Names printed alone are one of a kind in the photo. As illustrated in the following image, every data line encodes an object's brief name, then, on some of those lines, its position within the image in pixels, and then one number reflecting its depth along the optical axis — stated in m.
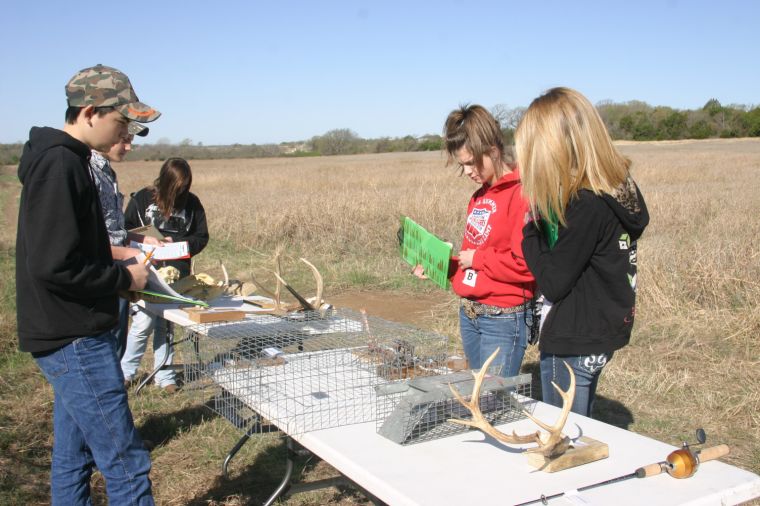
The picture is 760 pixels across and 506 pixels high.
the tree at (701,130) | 57.88
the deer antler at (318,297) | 3.61
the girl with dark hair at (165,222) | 4.87
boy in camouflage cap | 2.07
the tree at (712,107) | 61.59
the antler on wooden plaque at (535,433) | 1.79
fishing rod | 1.75
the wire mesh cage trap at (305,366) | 2.31
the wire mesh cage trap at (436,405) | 2.00
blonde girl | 2.11
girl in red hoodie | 2.87
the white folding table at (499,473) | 1.66
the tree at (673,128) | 58.78
